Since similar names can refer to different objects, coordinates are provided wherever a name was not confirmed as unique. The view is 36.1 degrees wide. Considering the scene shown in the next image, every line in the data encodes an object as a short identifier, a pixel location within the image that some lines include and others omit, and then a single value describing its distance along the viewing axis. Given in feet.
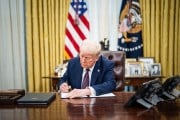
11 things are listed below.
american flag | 15.12
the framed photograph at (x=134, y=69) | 13.94
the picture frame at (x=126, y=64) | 13.93
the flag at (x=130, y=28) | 15.17
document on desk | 7.36
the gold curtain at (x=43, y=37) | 14.79
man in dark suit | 8.29
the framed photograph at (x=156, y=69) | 14.25
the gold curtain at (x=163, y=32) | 14.93
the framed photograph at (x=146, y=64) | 14.08
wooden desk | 5.35
